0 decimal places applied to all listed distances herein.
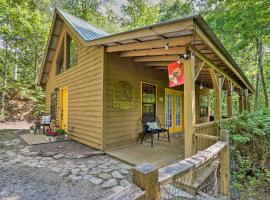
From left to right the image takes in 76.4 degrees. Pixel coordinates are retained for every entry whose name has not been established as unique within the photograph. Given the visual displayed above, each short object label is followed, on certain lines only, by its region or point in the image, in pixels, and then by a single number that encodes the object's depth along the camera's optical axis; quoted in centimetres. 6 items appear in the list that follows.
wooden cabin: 339
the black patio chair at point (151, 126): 539
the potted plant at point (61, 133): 659
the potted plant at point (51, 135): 623
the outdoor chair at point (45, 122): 772
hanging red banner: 383
